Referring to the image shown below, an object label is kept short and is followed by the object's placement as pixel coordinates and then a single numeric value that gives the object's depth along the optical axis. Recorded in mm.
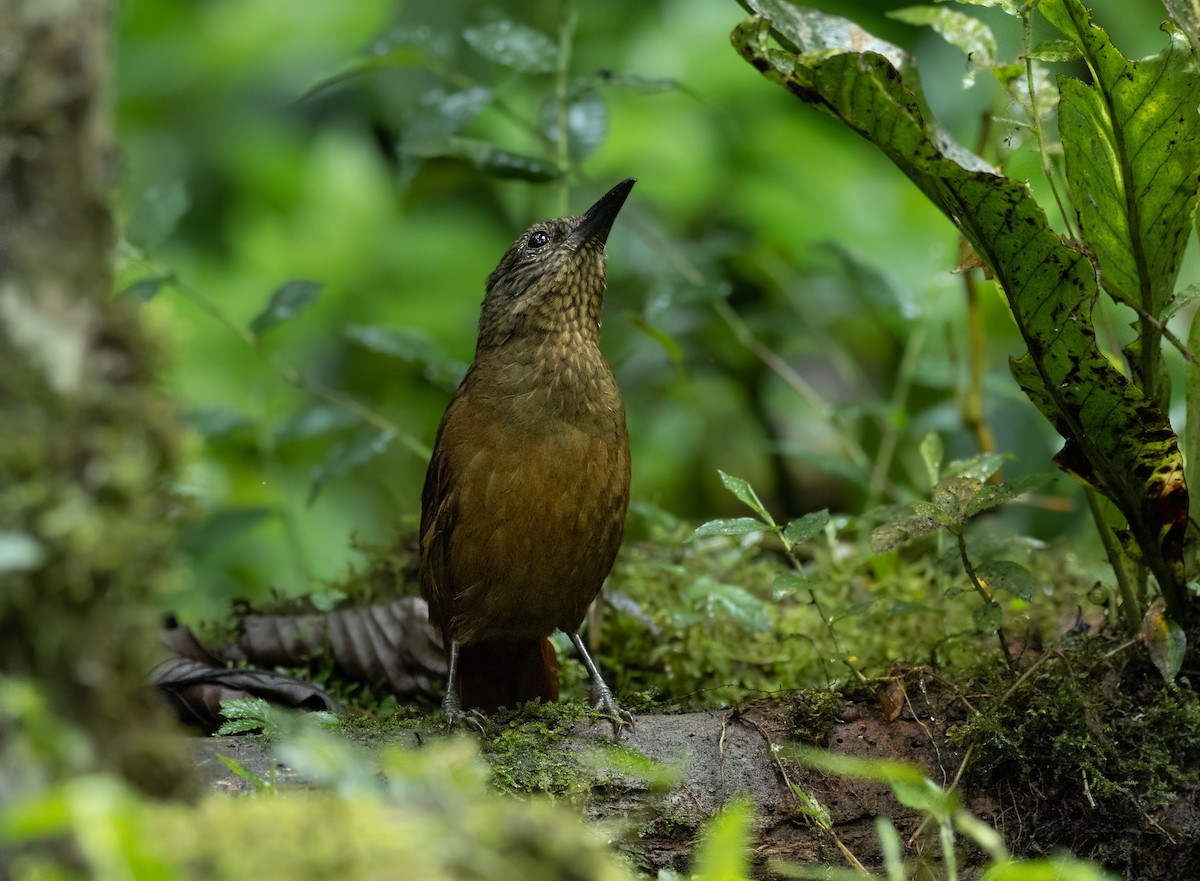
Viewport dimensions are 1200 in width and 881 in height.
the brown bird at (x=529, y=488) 6453
